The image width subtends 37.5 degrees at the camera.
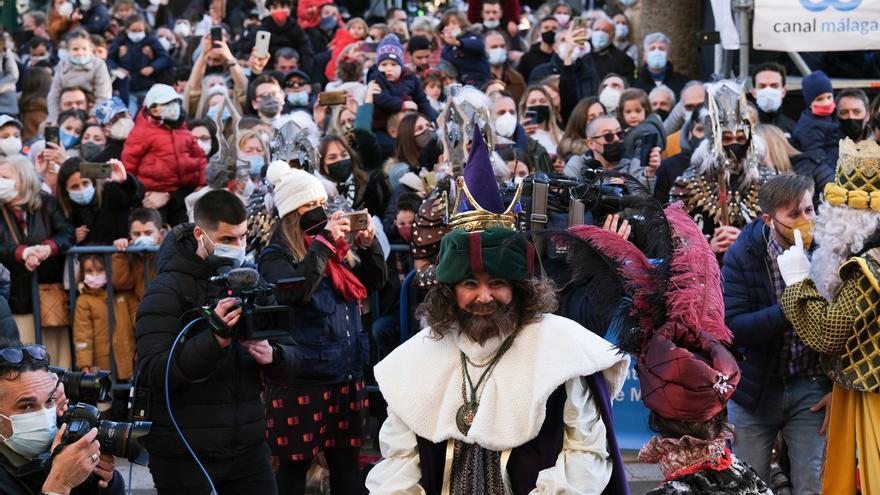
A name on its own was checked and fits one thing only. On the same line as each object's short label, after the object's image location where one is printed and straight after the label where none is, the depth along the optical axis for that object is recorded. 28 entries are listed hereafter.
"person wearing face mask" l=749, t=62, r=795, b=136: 10.41
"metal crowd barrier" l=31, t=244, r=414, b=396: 8.91
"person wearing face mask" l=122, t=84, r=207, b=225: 10.23
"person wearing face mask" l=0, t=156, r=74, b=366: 8.92
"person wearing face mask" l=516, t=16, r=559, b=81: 14.56
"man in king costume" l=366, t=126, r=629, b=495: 4.45
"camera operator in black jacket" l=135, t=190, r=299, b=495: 5.75
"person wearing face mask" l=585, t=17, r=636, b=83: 14.05
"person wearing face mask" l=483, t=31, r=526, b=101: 13.80
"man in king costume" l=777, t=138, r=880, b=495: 5.75
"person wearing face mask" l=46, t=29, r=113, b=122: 13.09
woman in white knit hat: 6.83
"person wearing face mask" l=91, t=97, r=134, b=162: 10.80
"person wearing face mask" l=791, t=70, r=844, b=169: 9.87
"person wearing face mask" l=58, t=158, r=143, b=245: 9.45
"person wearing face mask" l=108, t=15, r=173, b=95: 15.31
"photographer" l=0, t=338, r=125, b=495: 4.73
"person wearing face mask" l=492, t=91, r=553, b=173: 9.53
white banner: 10.27
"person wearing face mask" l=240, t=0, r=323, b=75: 14.89
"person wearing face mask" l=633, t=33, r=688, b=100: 13.20
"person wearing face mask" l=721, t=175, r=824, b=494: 6.53
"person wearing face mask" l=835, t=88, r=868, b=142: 10.20
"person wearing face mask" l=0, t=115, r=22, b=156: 10.47
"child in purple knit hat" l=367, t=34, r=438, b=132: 10.80
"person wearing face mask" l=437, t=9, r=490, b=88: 13.23
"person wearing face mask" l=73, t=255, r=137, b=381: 8.98
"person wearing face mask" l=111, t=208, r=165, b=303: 8.98
